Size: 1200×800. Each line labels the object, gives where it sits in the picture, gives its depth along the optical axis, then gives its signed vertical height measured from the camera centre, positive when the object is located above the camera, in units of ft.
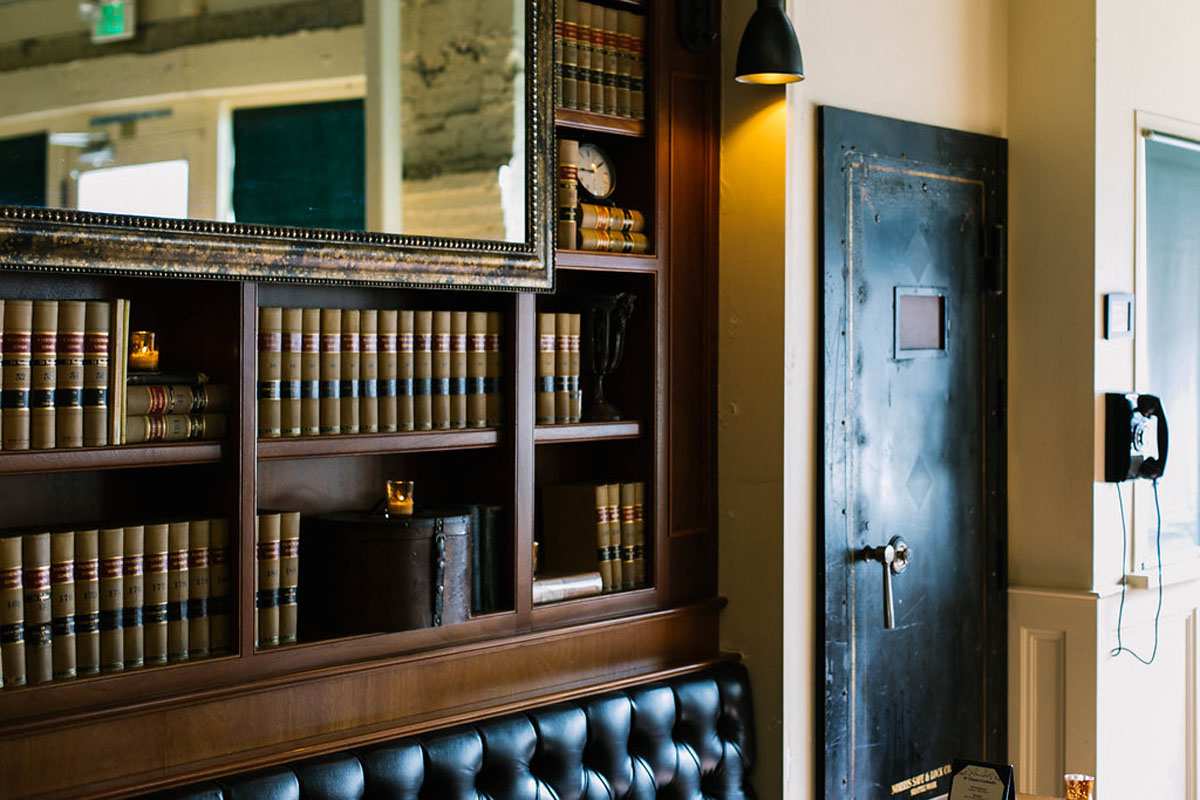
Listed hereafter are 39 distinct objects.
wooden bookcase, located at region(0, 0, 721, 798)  7.99 -0.69
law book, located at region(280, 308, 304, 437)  8.88 +0.20
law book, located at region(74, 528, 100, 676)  7.89 -1.28
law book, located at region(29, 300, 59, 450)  7.68 +0.13
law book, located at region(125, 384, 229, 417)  8.14 +0.00
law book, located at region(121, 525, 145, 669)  8.08 -1.25
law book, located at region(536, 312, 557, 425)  10.56 +0.27
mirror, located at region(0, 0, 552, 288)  7.59 +1.78
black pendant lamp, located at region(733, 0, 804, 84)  10.43 +2.89
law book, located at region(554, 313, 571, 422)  10.73 +0.27
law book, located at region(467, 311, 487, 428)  10.02 +0.21
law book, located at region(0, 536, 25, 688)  7.54 -1.29
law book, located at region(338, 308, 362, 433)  9.22 +0.22
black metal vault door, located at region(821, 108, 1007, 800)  11.87 -0.54
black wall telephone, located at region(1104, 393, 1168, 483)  13.34 -0.40
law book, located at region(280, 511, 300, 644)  8.87 -1.23
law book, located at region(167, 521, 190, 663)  8.29 -1.25
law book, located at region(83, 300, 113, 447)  7.86 +0.14
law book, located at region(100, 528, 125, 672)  7.99 -1.28
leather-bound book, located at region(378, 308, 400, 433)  9.43 +0.22
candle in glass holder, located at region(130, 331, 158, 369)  8.39 +0.32
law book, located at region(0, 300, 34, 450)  7.57 +0.16
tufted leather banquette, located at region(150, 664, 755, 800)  8.47 -2.67
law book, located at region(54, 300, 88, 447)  7.78 +0.13
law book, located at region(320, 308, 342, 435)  9.10 +0.21
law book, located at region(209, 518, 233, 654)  8.52 -1.26
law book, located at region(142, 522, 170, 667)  8.19 -1.27
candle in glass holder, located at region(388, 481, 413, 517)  9.52 -0.73
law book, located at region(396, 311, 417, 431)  9.53 +0.24
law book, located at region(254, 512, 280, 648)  8.75 -1.25
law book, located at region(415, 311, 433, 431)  9.65 +0.24
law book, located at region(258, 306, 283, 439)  8.77 +0.19
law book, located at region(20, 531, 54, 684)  7.64 -1.28
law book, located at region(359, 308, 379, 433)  9.30 +0.22
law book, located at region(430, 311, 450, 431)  9.78 +0.21
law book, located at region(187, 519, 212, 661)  8.40 -1.24
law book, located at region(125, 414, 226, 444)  8.11 -0.18
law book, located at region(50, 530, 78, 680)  7.77 -1.28
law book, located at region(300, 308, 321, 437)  8.99 +0.19
